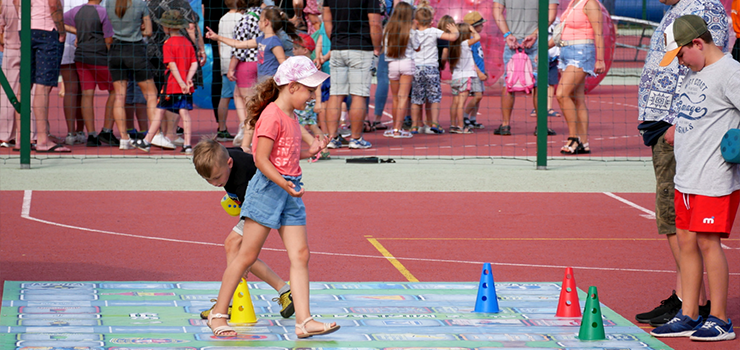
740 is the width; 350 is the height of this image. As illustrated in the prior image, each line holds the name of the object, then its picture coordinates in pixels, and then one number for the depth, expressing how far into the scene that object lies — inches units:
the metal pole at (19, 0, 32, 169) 884.0
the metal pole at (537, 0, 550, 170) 916.6
